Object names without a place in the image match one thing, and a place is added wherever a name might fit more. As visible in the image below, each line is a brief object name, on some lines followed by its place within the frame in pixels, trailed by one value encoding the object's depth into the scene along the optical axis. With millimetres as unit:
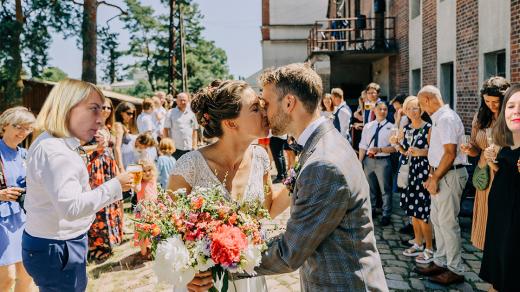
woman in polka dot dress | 5855
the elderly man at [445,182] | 5090
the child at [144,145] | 7550
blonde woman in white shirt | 2814
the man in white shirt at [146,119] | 10406
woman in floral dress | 6062
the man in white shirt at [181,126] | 9852
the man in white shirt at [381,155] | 7605
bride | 2932
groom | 2002
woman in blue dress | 4020
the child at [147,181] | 6574
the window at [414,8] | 14602
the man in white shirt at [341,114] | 9883
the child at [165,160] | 7934
